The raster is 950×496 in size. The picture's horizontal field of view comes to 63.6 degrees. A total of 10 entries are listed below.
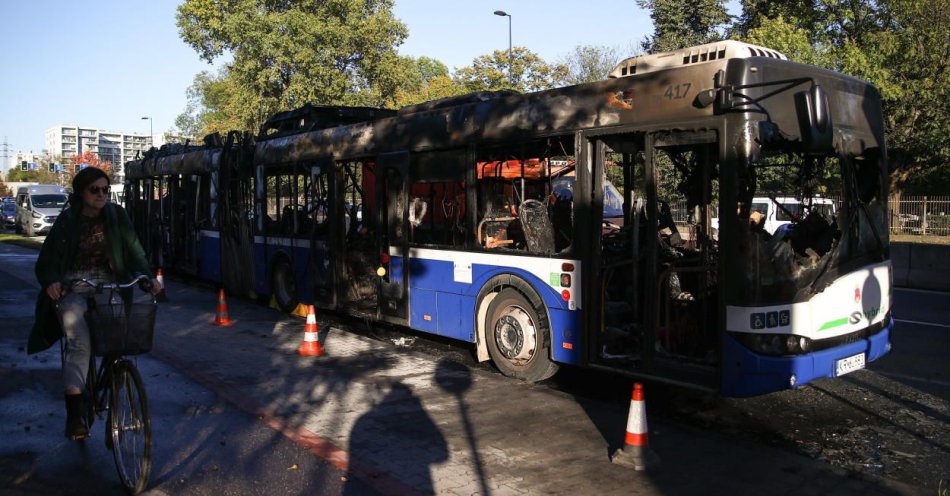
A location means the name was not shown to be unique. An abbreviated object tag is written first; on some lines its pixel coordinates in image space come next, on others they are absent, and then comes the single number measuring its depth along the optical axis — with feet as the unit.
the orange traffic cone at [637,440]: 17.40
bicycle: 15.17
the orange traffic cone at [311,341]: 30.04
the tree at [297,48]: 124.47
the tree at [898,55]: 91.61
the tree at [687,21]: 134.72
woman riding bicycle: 16.76
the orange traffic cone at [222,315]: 36.68
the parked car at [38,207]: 114.42
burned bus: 19.25
